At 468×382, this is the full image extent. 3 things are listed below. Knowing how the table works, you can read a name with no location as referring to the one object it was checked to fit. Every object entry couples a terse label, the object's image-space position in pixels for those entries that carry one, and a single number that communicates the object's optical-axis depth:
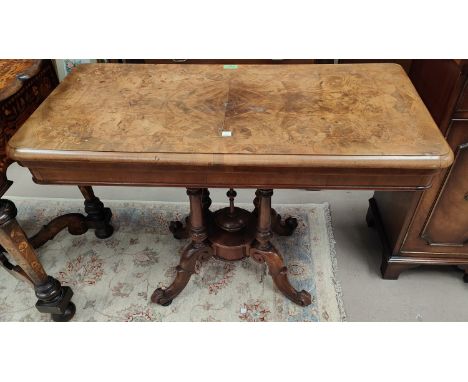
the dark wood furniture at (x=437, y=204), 1.10
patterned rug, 1.42
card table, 0.91
